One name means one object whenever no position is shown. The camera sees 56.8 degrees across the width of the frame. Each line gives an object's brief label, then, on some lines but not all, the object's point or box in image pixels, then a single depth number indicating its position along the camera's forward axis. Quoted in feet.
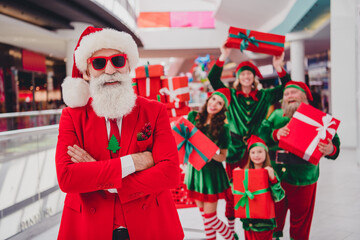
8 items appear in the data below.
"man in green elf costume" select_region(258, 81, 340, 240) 9.17
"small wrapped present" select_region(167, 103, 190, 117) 12.22
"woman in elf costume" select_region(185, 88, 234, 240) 9.78
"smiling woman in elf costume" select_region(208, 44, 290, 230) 10.50
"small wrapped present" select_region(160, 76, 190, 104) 11.82
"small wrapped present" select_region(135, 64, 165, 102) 11.57
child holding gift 8.55
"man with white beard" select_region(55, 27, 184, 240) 4.78
